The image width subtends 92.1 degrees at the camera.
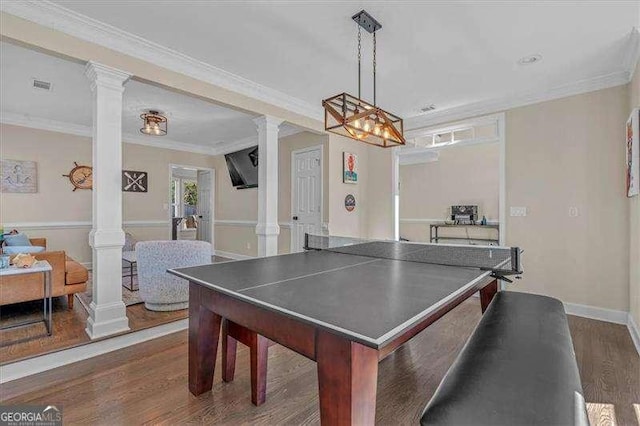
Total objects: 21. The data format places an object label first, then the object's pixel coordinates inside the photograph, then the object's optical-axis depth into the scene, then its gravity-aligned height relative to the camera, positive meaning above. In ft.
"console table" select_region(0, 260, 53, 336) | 8.07 -1.76
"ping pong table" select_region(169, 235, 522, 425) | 3.37 -1.19
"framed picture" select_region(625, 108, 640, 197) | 8.29 +1.73
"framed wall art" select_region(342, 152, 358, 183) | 16.56 +2.49
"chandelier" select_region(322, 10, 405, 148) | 6.96 +2.24
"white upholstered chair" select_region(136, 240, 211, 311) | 10.09 -1.76
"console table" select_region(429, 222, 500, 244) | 18.97 -1.20
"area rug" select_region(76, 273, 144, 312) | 11.49 -3.34
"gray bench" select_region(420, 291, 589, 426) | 2.99 -1.90
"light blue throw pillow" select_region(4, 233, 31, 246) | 12.60 -1.15
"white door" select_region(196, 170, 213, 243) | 24.76 +0.57
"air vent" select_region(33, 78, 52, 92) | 11.63 +4.92
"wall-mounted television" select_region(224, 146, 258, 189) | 20.27 +3.15
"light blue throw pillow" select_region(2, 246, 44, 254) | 10.23 -1.27
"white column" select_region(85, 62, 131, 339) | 8.54 +0.30
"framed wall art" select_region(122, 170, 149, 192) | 19.48 +2.03
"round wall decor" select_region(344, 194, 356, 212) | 16.67 +0.59
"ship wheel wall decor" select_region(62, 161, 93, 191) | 17.60 +2.07
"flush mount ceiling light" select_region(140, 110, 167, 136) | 13.60 +3.98
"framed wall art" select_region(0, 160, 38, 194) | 15.51 +1.86
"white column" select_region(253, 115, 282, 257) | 12.89 +1.22
